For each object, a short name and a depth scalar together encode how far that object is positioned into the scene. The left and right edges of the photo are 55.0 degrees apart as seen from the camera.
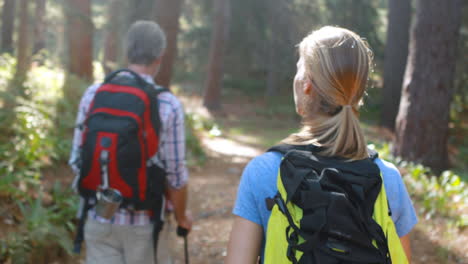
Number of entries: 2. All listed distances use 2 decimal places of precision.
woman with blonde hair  1.64
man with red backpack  2.62
